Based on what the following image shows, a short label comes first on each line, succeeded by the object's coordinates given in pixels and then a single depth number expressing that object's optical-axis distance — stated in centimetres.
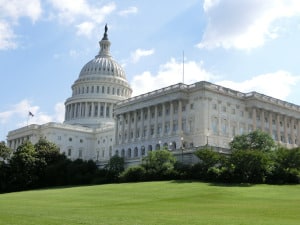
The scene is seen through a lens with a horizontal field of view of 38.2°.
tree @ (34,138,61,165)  10182
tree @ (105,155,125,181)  9584
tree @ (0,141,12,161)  10838
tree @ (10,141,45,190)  9375
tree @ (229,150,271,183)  7562
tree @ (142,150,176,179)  8388
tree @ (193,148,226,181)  7726
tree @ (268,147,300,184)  7781
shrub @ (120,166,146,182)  8631
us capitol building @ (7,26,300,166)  11050
